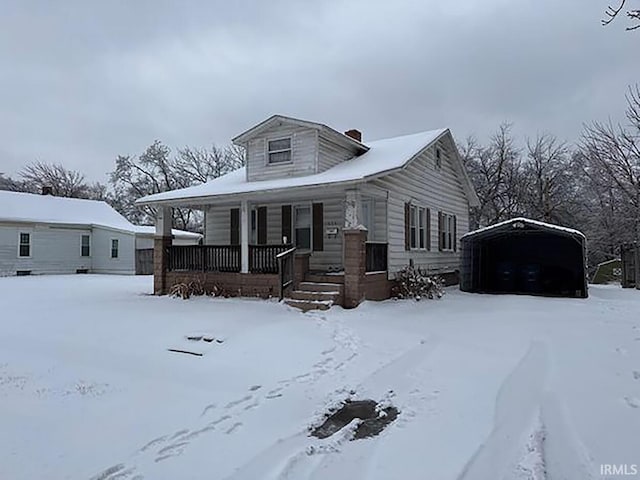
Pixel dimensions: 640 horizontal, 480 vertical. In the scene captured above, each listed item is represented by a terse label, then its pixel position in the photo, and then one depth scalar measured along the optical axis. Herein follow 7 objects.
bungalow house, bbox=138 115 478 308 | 11.77
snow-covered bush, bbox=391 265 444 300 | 13.34
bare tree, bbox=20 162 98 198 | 43.31
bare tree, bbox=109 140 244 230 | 42.47
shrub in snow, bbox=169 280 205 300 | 13.72
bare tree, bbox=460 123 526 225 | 32.22
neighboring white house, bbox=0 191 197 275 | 24.30
